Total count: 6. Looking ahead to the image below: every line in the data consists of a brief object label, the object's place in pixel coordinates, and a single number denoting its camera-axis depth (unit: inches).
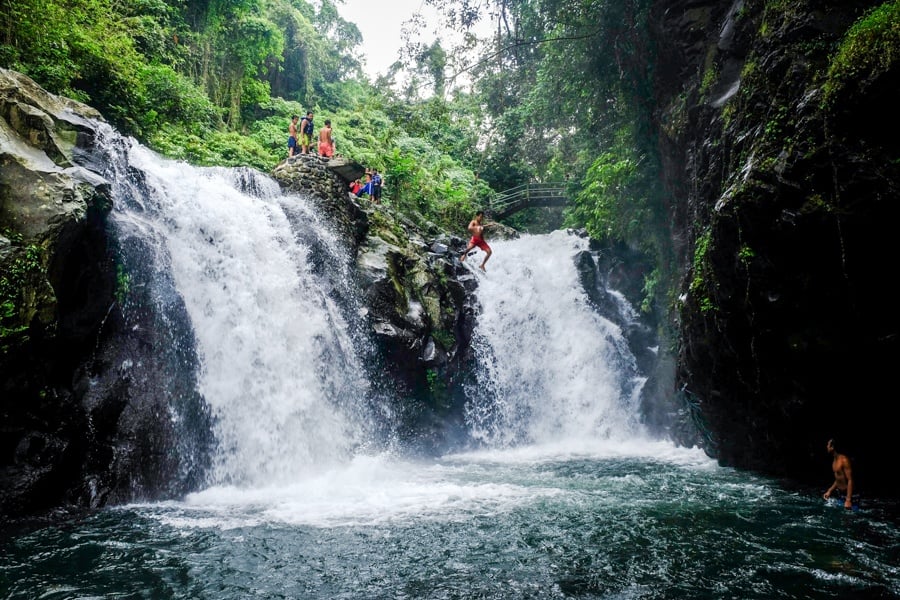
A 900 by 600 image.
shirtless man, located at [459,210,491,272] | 528.1
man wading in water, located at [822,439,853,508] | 277.3
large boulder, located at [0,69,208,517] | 266.1
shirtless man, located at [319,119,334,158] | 624.4
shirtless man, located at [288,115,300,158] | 621.3
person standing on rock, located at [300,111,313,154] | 616.0
